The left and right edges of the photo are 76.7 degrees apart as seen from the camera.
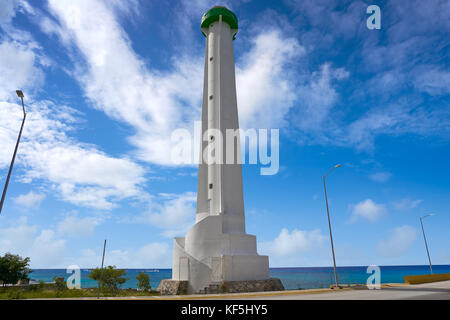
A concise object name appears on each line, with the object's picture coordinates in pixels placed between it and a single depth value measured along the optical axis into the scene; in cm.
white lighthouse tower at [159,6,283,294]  2241
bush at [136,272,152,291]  2724
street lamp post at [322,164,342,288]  2181
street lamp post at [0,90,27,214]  1428
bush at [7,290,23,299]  1829
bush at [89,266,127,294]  2597
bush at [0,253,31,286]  2777
